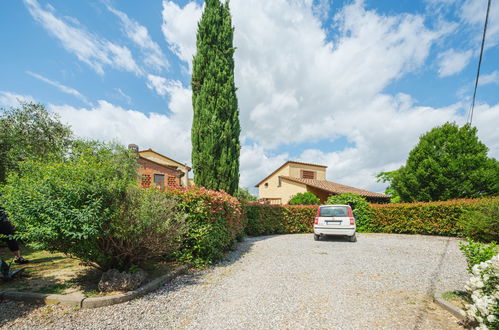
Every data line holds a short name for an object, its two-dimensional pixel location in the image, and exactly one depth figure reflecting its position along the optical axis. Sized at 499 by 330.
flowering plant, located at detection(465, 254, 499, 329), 2.29
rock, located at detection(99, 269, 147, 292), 3.59
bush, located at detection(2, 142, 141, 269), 3.26
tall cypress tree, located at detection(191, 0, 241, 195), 9.08
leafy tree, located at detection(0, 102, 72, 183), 8.82
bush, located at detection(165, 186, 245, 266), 5.34
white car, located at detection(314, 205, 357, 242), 9.23
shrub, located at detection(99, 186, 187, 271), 3.77
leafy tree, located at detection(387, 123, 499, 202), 15.09
